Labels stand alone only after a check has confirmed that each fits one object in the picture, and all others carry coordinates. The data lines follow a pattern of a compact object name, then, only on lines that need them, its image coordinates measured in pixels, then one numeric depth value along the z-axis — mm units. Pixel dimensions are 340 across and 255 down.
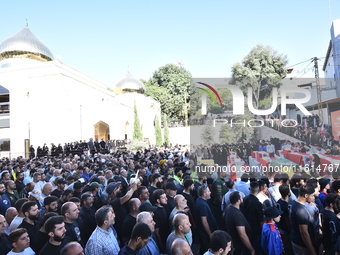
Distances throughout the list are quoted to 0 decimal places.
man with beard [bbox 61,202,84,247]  3771
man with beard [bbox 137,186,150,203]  4574
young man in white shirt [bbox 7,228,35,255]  3066
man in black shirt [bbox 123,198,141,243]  3848
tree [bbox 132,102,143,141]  29380
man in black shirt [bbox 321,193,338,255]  3824
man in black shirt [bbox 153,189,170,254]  4348
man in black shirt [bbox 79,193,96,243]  4442
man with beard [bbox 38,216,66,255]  3178
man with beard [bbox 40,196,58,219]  4484
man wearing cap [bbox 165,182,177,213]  4904
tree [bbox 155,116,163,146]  35747
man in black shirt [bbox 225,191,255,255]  3994
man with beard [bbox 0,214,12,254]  3371
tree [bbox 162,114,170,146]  38291
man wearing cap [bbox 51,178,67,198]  6091
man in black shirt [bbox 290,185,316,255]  3891
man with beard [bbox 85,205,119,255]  3260
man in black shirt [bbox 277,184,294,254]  4762
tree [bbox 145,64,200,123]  47281
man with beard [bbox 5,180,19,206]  5979
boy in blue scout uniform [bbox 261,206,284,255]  3785
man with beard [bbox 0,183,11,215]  5175
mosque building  24812
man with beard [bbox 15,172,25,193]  7462
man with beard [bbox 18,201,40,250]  3934
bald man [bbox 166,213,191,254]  3279
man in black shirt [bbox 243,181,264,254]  4379
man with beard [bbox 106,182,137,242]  4637
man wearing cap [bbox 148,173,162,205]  5793
